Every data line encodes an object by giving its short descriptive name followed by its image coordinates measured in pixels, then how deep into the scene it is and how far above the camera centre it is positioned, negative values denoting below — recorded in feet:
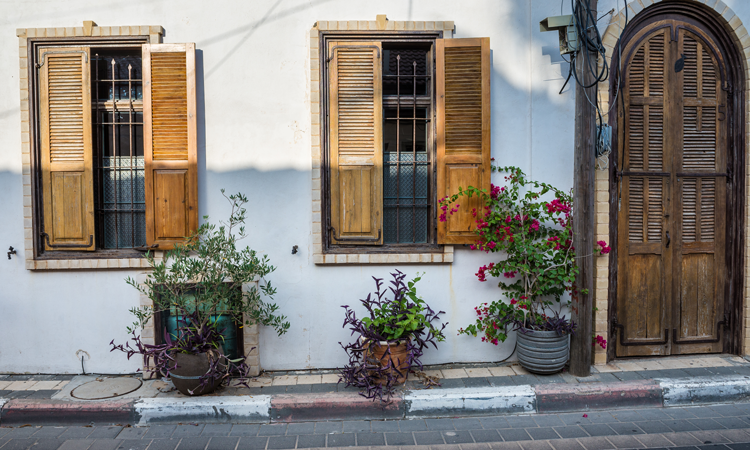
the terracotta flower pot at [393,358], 13.01 -4.25
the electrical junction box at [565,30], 13.62 +5.36
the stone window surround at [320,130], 14.70 +2.70
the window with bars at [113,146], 14.43 +2.12
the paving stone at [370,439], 11.30 -5.71
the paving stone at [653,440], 11.06 -5.69
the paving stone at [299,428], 11.92 -5.73
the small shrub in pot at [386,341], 13.01 -3.84
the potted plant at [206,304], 12.67 -2.72
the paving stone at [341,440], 11.27 -5.72
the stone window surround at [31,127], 14.49 +2.68
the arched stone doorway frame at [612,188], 15.06 +0.66
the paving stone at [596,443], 10.98 -5.69
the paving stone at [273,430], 11.87 -5.72
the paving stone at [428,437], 11.31 -5.70
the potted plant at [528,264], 13.99 -1.73
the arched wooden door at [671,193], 15.44 +0.50
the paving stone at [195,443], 11.17 -5.71
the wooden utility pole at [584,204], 13.82 +0.14
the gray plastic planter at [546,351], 13.89 -4.32
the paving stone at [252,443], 11.16 -5.72
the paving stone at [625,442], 11.05 -5.69
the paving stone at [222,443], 11.17 -5.71
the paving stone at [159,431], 11.75 -5.71
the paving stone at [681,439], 11.16 -5.71
